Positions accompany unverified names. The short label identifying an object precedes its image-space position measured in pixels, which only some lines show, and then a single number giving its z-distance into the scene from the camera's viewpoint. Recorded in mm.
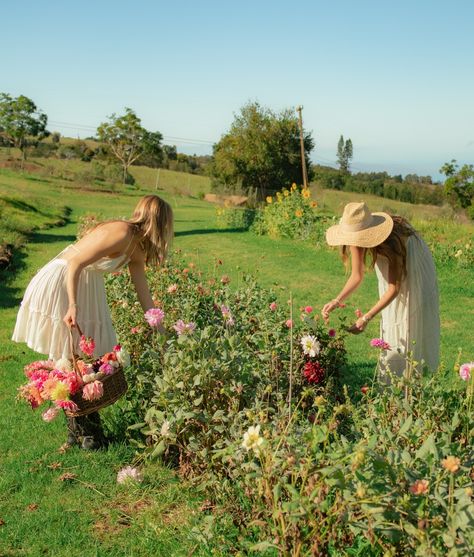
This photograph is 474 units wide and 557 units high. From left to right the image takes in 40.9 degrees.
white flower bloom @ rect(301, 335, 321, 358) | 3428
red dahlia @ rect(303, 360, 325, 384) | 3588
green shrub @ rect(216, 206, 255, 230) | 18484
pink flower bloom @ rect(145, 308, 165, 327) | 3398
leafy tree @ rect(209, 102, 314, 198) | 32750
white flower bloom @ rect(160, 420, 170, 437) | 2973
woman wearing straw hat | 3453
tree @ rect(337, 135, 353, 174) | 78250
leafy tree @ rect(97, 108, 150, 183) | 46219
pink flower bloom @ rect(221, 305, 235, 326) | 3775
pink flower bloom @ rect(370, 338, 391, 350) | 3094
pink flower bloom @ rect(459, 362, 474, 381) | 2646
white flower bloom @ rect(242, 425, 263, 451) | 2055
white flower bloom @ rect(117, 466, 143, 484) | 3169
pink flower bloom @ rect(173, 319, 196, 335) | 3332
